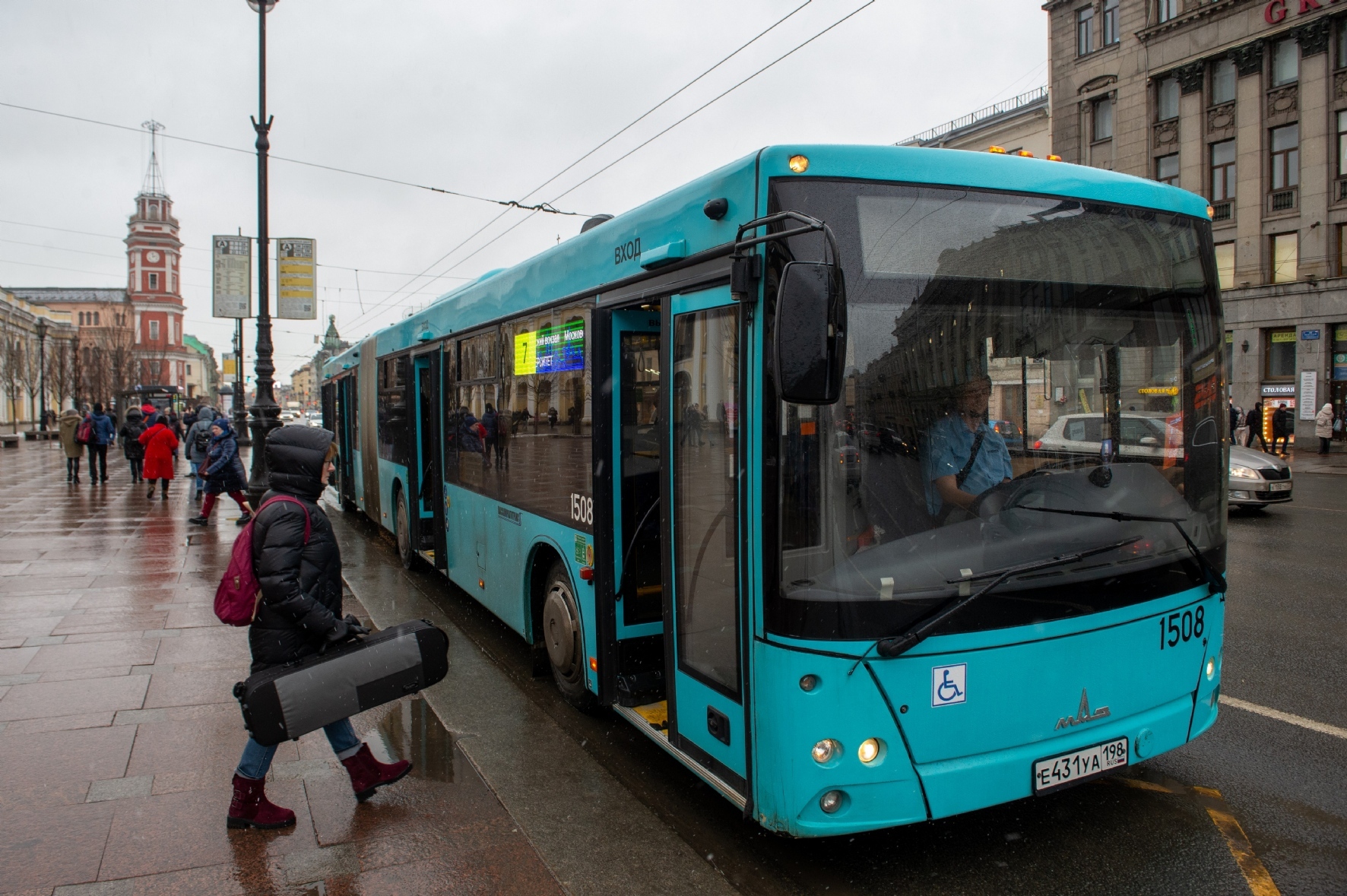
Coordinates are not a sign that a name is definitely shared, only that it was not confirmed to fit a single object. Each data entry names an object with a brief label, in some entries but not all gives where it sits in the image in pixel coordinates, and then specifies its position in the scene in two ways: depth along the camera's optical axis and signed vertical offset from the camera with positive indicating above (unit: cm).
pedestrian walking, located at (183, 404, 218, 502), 1752 -26
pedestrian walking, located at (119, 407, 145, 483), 2145 -38
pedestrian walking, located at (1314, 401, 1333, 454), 2634 -37
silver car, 1322 -103
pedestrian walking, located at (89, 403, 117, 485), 2072 -34
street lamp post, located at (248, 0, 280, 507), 1493 +160
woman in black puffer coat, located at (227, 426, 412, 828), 387 -67
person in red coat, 1680 -54
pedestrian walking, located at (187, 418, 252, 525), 1373 -70
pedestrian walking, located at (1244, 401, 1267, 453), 2780 -37
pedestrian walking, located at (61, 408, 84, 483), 2039 -40
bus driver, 337 -15
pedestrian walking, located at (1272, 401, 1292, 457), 2525 -34
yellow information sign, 1634 +253
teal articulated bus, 327 -24
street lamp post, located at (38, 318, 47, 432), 4759 +278
